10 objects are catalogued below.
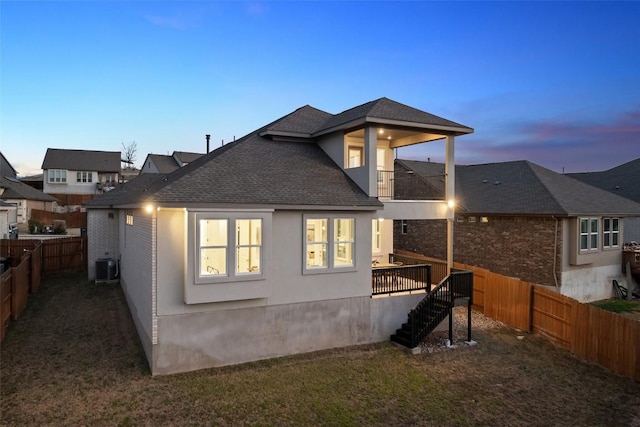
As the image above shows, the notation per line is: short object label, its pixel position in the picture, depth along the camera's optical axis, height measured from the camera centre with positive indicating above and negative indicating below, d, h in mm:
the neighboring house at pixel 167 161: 51125 +6878
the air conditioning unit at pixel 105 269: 18375 -2934
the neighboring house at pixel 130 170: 90275 +10032
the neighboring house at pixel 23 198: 41000 +1275
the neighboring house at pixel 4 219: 22380 -638
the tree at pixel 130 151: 91438 +14386
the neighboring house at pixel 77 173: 52406 +5202
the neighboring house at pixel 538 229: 18578 -899
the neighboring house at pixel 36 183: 62956 +4390
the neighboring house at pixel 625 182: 26391 +2718
